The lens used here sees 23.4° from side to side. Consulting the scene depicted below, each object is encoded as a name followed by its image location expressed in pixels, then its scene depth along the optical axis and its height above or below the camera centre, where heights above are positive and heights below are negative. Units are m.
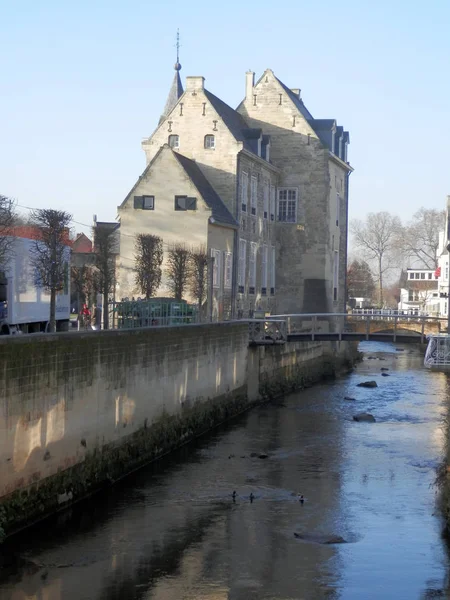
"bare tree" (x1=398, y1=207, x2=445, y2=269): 128.88 +8.78
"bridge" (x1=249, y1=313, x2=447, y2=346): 42.09 -1.05
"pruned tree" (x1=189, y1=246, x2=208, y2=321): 48.00 +1.46
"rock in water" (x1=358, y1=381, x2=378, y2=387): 48.25 -3.32
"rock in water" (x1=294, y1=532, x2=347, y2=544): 19.48 -4.16
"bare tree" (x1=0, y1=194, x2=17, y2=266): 31.83 +2.37
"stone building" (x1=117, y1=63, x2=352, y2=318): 50.59 +5.66
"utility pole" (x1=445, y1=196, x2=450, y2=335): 77.28 +6.50
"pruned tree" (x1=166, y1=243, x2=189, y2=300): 47.53 +1.59
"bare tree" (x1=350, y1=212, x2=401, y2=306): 130.00 +8.65
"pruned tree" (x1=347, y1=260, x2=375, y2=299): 121.88 +3.26
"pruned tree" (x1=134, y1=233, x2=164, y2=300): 47.09 +1.91
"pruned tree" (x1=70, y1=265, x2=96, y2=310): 45.14 +0.92
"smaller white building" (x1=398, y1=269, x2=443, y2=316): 121.06 +2.67
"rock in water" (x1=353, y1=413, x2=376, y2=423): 36.04 -3.63
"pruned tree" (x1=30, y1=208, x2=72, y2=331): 34.50 +1.69
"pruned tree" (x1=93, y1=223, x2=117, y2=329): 41.34 +1.79
